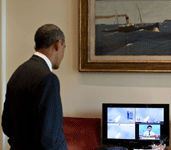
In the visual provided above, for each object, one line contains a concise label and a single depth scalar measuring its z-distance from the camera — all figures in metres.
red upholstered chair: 2.15
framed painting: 2.32
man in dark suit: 1.12
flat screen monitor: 2.13
